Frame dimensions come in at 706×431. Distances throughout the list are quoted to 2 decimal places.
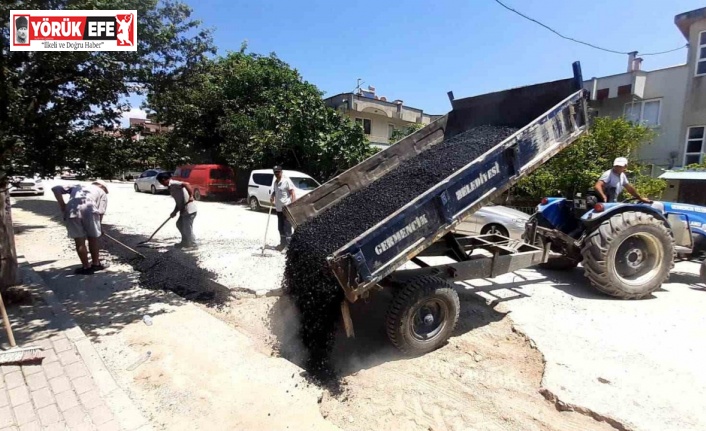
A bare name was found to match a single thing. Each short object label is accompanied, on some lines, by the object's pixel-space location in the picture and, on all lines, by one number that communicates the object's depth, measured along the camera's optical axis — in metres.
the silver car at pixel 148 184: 22.48
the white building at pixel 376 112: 24.56
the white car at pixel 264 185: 13.96
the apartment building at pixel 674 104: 13.76
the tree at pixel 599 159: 11.08
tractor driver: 5.60
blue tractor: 5.02
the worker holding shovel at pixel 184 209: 7.61
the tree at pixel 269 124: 15.81
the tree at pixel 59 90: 3.66
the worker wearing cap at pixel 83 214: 5.84
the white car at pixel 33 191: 18.02
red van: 18.89
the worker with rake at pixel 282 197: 7.91
